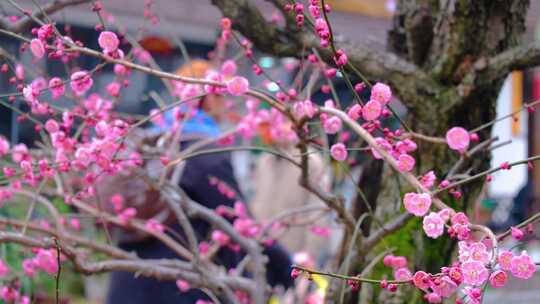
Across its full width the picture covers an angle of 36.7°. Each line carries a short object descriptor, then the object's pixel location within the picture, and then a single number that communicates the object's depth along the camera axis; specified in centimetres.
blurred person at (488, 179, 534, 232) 934
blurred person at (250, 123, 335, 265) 492
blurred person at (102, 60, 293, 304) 289
